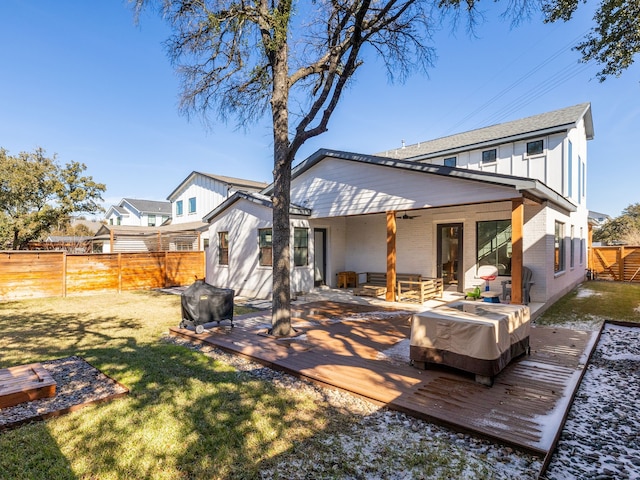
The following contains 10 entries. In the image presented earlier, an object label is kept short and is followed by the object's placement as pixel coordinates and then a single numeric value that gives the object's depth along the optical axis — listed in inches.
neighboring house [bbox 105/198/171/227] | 1264.8
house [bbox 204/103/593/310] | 349.7
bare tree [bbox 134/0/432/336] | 250.2
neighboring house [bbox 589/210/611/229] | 1171.0
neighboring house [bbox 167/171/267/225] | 927.7
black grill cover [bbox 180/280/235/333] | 260.1
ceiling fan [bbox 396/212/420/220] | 472.1
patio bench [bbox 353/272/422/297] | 416.2
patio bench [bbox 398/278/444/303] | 372.7
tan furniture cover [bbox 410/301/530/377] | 155.7
